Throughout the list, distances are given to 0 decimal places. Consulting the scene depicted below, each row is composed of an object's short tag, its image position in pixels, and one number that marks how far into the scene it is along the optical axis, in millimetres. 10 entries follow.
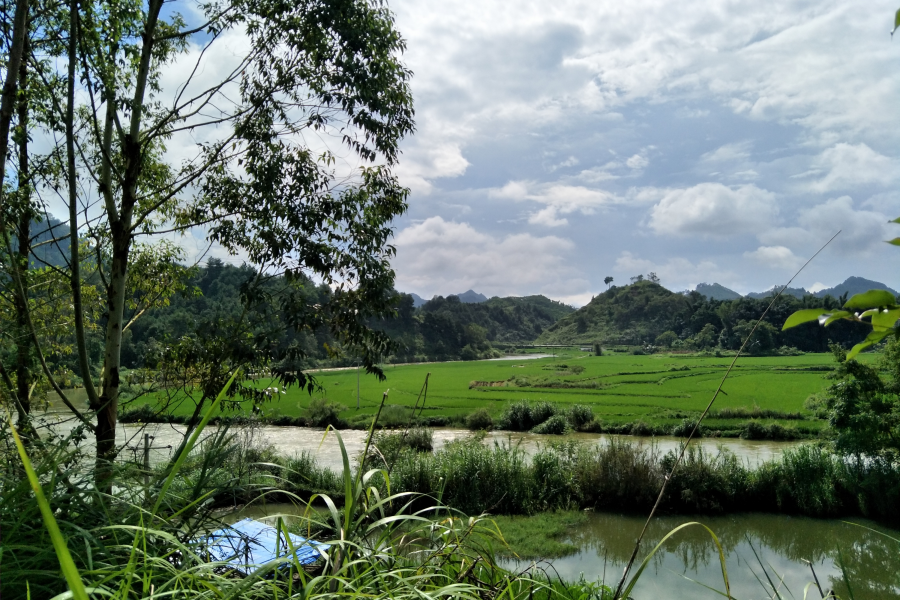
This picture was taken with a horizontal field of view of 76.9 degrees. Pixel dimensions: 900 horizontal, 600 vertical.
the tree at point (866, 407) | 13078
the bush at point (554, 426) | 24375
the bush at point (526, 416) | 25734
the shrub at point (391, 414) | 21800
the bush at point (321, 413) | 26641
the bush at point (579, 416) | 24984
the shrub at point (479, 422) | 26297
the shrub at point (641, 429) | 23203
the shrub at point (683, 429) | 21527
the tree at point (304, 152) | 4734
